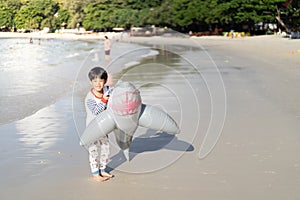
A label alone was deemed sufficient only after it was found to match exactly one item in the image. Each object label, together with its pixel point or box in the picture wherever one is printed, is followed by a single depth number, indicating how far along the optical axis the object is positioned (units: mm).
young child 4324
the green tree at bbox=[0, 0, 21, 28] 119250
